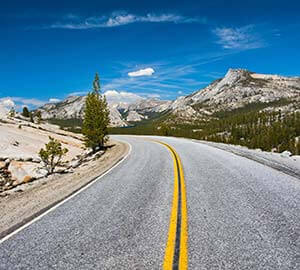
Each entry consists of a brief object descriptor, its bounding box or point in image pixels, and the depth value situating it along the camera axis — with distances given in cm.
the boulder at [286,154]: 1574
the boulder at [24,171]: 1587
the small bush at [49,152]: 1733
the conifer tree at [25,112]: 7343
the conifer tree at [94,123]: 3058
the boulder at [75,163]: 2001
